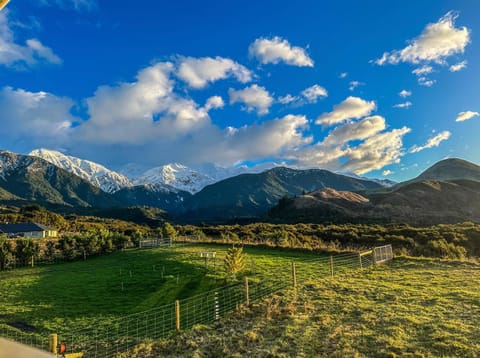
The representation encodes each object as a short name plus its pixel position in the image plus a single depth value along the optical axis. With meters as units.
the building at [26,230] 66.75
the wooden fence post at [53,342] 7.48
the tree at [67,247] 36.22
